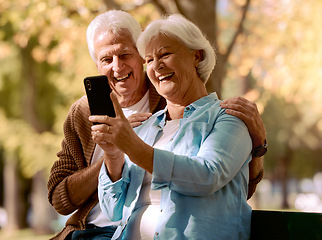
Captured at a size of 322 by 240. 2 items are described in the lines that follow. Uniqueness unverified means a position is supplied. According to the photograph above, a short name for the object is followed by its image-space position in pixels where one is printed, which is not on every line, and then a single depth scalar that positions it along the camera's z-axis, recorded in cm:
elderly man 269
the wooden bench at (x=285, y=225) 202
